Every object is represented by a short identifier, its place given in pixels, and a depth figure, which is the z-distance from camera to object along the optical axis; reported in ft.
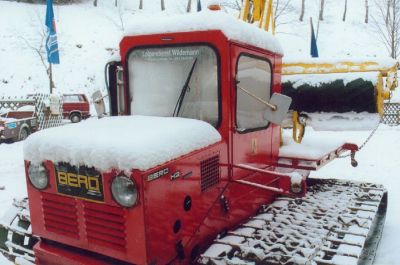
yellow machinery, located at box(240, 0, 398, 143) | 17.56
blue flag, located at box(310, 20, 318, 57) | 44.73
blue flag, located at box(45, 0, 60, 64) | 54.49
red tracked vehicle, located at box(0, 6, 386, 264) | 9.96
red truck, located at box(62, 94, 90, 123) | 70.03
